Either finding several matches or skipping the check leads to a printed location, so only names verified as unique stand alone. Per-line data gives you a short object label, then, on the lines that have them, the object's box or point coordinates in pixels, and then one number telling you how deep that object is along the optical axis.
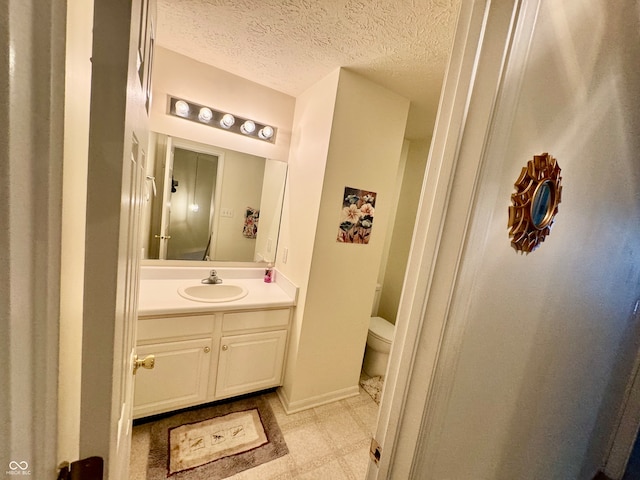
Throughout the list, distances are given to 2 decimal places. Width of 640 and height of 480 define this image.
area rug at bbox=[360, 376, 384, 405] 2.13
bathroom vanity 1.49
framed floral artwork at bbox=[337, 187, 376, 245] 1.80
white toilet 2.29
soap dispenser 2.17
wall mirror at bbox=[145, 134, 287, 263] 1.85
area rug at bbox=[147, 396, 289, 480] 1.38
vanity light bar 1.77
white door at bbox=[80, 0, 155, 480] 0.35
